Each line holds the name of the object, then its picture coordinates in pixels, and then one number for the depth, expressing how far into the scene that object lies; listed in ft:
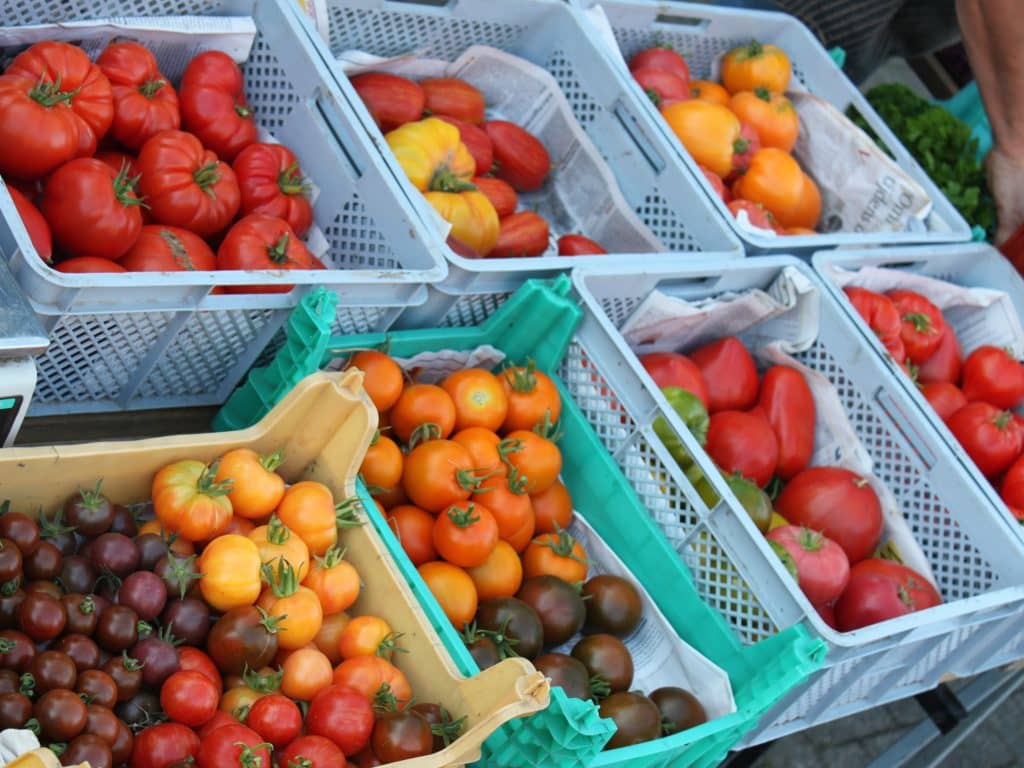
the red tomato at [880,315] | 10.24
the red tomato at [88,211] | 6.84
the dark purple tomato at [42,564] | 5.55
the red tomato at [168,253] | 7.13
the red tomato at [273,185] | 8.16
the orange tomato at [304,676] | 5.88
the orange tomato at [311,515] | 6.38
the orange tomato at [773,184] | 11.18
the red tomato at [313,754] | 5.36
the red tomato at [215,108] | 8.28
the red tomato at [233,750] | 5.12
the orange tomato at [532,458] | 7.66
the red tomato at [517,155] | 10.20
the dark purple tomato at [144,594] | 5.63
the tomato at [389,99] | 9.60
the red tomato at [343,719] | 5.59
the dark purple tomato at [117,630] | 5.45
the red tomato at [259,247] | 7.50
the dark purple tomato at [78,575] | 5.67
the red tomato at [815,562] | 8.27
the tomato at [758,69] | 12.07
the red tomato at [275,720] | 5.51
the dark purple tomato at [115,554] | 5.76
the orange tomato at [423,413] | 7.60
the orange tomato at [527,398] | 8.02
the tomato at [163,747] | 5.12
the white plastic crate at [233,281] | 6.35
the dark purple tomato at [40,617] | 5.27
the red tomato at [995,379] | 10.80
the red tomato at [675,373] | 9.16
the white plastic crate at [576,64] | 9.90
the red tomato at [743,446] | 9.04
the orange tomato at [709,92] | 11.85
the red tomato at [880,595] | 8.43
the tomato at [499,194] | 9.58
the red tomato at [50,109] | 6.82
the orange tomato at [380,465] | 7.28
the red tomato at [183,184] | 7.52
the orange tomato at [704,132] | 11.02
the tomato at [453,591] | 6.91
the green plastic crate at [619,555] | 5.81
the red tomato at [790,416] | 9.50
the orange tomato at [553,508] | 7.93
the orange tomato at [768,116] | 11.67
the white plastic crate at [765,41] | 11.08
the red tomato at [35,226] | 6.55
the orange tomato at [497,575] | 7.22
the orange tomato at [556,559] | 7.59
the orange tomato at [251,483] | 6.29
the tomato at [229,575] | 5.90
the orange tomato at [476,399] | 7.79
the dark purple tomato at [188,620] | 5.76
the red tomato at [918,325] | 10.72
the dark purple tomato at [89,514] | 5.89
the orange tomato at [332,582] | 6.28
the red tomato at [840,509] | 8.96
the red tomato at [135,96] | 7.77
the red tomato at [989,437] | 10.11
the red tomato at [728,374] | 9.55
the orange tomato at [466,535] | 7.04
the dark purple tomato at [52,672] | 5.08
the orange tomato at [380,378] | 7.50
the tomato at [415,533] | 7.25
